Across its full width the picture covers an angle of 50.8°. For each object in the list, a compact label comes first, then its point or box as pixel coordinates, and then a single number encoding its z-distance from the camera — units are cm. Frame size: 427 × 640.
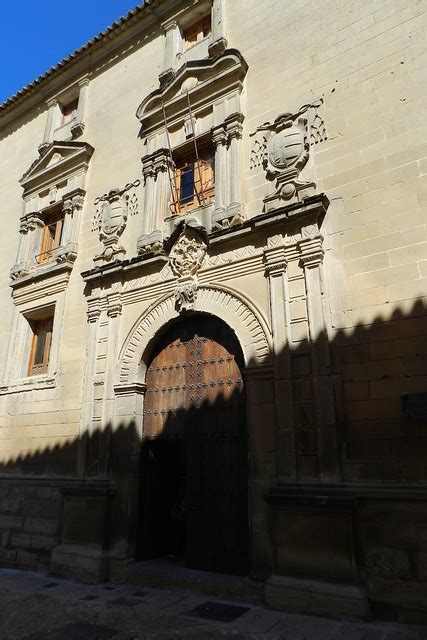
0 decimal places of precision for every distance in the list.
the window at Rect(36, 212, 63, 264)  998
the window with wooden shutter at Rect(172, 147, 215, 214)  774
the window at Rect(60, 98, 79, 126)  1125
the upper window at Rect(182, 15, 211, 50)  916
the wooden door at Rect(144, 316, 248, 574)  584
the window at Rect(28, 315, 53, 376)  910
